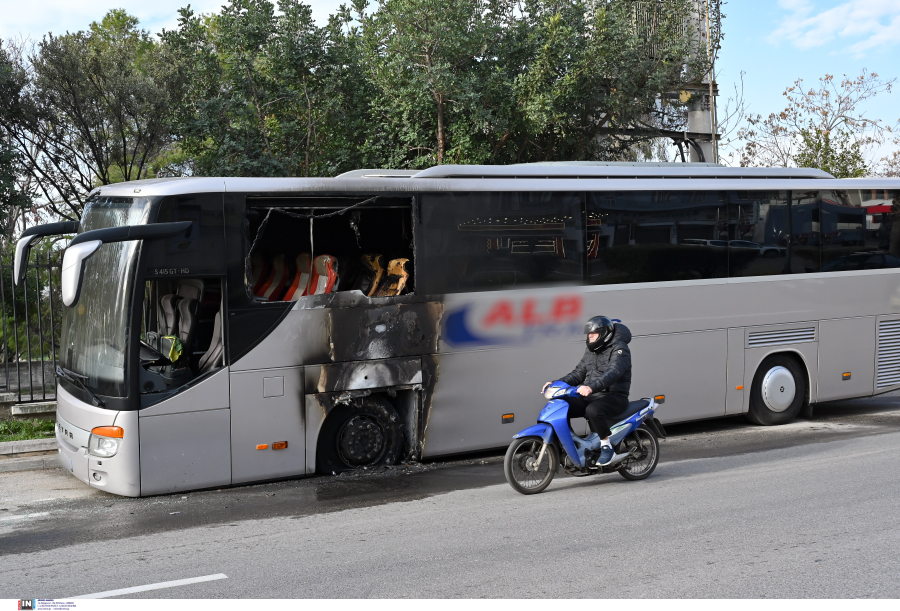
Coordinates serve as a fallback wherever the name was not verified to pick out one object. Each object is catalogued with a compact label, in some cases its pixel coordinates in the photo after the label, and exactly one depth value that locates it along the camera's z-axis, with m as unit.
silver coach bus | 7.74
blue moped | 7.78
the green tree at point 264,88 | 14.63
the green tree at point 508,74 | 14.57
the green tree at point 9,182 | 12.74
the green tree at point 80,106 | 14.09
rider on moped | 7.94
